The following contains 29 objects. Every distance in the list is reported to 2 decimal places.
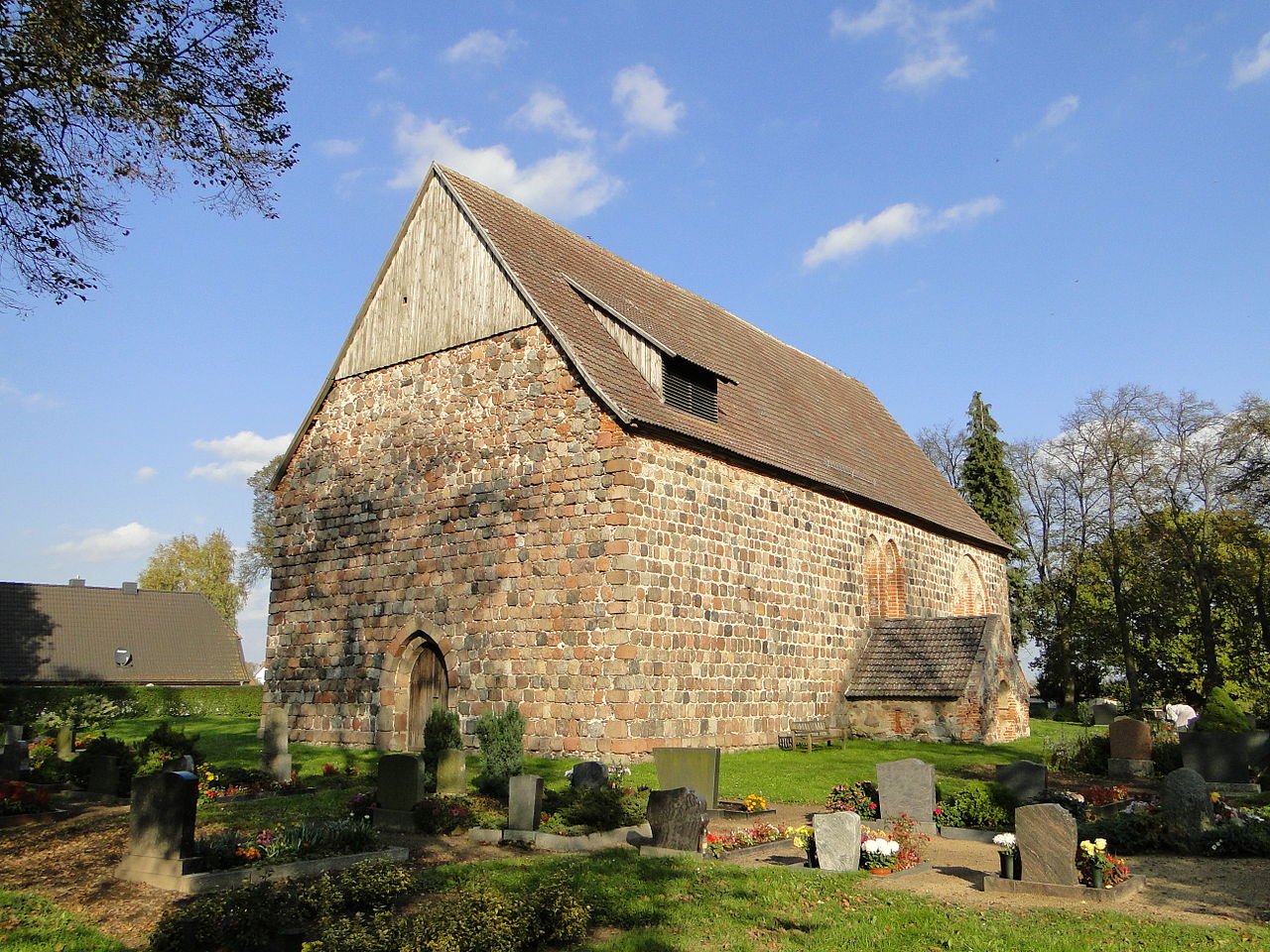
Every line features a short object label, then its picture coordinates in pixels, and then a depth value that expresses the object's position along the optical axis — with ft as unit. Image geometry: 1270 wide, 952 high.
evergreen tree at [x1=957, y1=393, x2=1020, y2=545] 133.39
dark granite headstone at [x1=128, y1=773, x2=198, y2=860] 28.35
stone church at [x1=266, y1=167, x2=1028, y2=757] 53.93
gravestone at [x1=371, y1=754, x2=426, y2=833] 37.06
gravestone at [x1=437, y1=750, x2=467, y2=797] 41.55
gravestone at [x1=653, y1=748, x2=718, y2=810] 41.70
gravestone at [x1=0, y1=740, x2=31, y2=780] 49.42
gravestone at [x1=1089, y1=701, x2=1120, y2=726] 95.02
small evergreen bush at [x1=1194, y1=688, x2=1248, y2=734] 57.93
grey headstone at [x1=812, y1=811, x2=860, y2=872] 31.89
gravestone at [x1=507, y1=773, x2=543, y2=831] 35.17
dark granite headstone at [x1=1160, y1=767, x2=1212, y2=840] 36.06
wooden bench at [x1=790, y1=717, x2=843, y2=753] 63.57
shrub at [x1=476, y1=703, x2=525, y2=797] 41.86
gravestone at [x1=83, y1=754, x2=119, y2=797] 44.09
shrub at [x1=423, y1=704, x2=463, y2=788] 45.39
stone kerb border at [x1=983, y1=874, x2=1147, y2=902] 27.76
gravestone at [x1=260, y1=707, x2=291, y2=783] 48.06
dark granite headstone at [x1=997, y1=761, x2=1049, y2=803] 40.32
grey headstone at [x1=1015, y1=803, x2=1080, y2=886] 28.60
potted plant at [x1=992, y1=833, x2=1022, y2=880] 29.58
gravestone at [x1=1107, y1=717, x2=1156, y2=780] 57.52
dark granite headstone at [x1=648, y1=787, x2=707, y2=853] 33.04
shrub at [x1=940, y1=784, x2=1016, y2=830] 38.88
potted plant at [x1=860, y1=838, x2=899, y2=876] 31.91
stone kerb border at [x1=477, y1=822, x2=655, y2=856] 34.45
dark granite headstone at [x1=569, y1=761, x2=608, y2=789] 41.47
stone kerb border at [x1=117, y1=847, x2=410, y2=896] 27.50
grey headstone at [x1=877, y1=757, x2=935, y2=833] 39.50
